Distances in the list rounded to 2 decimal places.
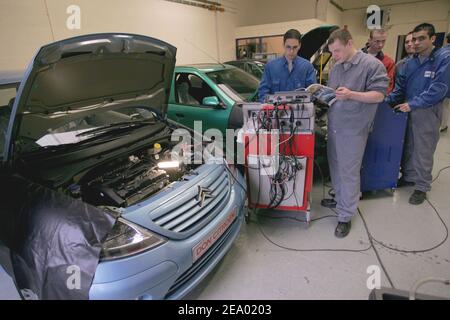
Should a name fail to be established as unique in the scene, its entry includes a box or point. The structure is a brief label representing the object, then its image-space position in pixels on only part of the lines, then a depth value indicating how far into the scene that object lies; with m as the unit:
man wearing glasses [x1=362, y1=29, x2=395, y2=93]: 2.89
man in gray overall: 1.87
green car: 3.04
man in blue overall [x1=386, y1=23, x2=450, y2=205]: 2.26
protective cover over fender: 1.14
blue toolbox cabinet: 2.45
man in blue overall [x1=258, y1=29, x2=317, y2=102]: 2.56
